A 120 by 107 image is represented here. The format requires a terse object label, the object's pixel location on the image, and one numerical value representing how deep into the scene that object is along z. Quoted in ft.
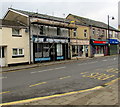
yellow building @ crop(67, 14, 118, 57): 91.01
